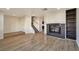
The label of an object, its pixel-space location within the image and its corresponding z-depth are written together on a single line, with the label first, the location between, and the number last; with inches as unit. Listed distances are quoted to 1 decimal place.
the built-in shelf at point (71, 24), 134.1
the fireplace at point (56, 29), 154.3
